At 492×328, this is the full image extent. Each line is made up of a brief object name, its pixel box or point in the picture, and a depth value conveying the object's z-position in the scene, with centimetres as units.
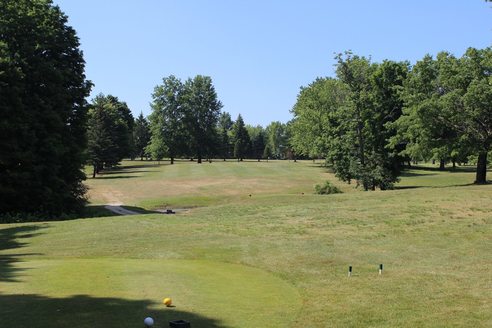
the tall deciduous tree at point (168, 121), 11731
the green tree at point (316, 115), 6175
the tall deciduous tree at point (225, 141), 15181
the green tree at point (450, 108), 4041
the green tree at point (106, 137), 8875
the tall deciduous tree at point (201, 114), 12250
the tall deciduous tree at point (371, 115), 4894
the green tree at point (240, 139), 15400
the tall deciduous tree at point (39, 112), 3425
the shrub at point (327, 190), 5090
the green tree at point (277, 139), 18162
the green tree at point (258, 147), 17075
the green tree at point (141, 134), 15538
